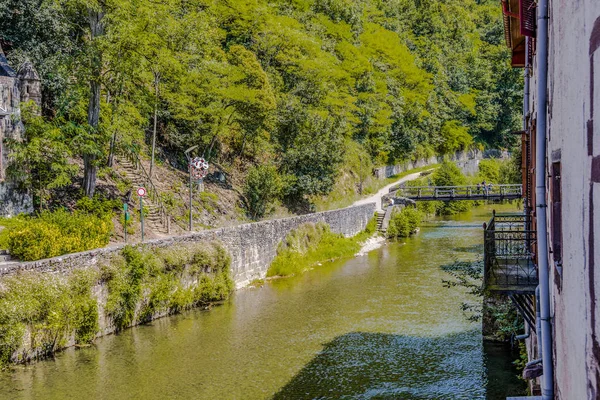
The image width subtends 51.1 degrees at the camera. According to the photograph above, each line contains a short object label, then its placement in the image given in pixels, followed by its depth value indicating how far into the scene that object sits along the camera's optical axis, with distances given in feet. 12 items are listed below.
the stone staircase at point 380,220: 140.20
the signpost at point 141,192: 75.36
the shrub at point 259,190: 113.29
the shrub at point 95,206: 83.50
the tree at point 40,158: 77.82
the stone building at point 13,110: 77.05
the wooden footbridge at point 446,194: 155.74
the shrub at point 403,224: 139.54
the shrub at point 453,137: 248.11
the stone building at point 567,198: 14.93
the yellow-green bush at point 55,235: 59.98
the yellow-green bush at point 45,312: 50.16
